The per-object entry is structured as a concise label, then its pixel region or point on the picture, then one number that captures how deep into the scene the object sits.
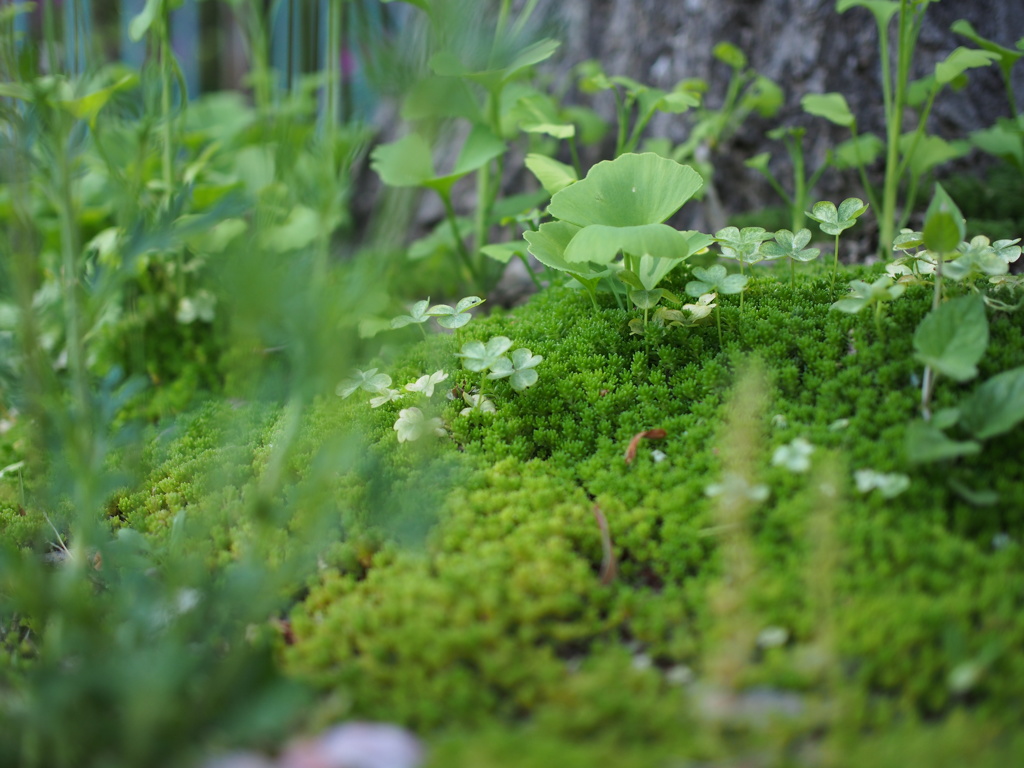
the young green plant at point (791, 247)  0.78
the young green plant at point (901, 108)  0.82
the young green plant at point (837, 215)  0.78
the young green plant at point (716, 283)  0.77
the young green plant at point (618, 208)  0.75
